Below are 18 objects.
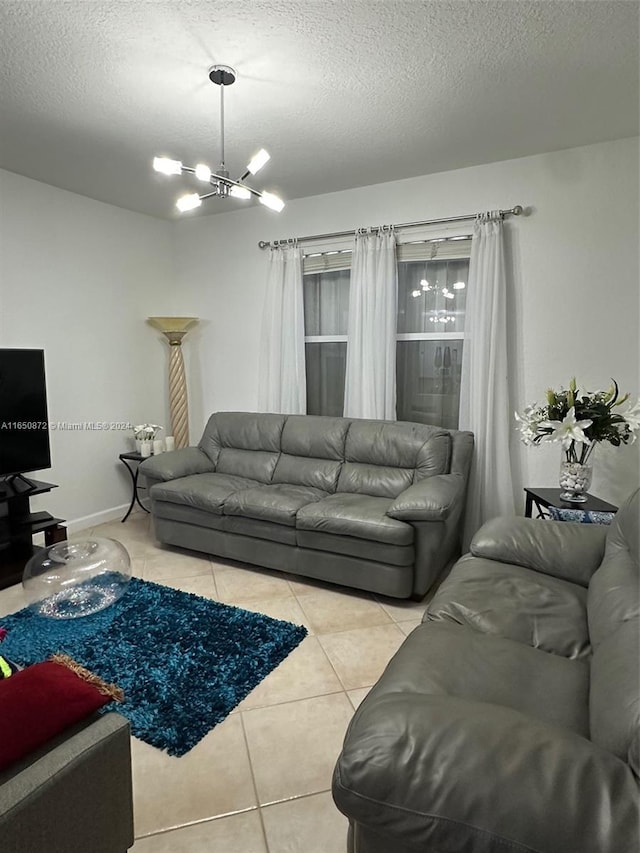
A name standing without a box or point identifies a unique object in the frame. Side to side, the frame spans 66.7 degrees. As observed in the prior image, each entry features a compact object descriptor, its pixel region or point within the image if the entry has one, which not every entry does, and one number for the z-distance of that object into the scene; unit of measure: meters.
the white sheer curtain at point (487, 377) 3.28
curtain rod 3.24
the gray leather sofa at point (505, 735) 0.85
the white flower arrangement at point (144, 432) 4.28
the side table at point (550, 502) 2.68
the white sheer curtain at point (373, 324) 3.67
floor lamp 4.47
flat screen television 3.20
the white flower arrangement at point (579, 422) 2.60
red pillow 0.98
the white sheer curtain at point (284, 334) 4.06
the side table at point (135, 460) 4.23
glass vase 2.76
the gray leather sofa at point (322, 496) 2.77
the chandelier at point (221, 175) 2.19
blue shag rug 1.93
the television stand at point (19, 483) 3.24
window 3.58
